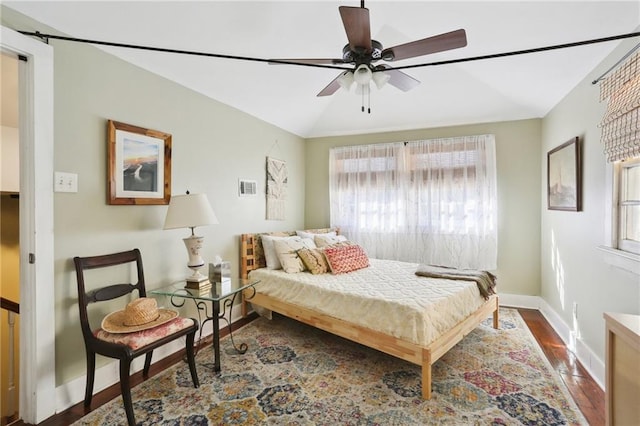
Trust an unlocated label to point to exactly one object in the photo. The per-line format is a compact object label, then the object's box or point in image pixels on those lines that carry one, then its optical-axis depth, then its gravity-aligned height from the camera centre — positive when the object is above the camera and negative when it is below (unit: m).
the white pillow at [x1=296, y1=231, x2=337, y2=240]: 4.14 -0.31
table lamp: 2.48 -0.05
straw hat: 1.99 -0.70
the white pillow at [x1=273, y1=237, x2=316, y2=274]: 3.40 -0.46
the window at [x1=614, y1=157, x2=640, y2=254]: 2.03 +0.04
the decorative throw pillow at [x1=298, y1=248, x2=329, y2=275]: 3.35 -0.53
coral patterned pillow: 3.35 -0.52
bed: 2.22 -0.78
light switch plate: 1.99 +0.19
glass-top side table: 2.41 -0.64
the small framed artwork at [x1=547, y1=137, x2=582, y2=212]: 2.71 +0.32
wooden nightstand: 1.26 -0.68
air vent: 3.64 +0.28
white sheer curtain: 4.02 +0.16
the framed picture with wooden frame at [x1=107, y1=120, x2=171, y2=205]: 2.33 +0.36
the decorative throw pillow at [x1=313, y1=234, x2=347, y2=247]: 3.94 -0.37
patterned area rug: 1.93 -1.25
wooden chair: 1.81 -0.77
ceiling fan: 1.65 +0.96
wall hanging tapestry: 4.15 +0.31
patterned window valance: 1.77 +0.59
